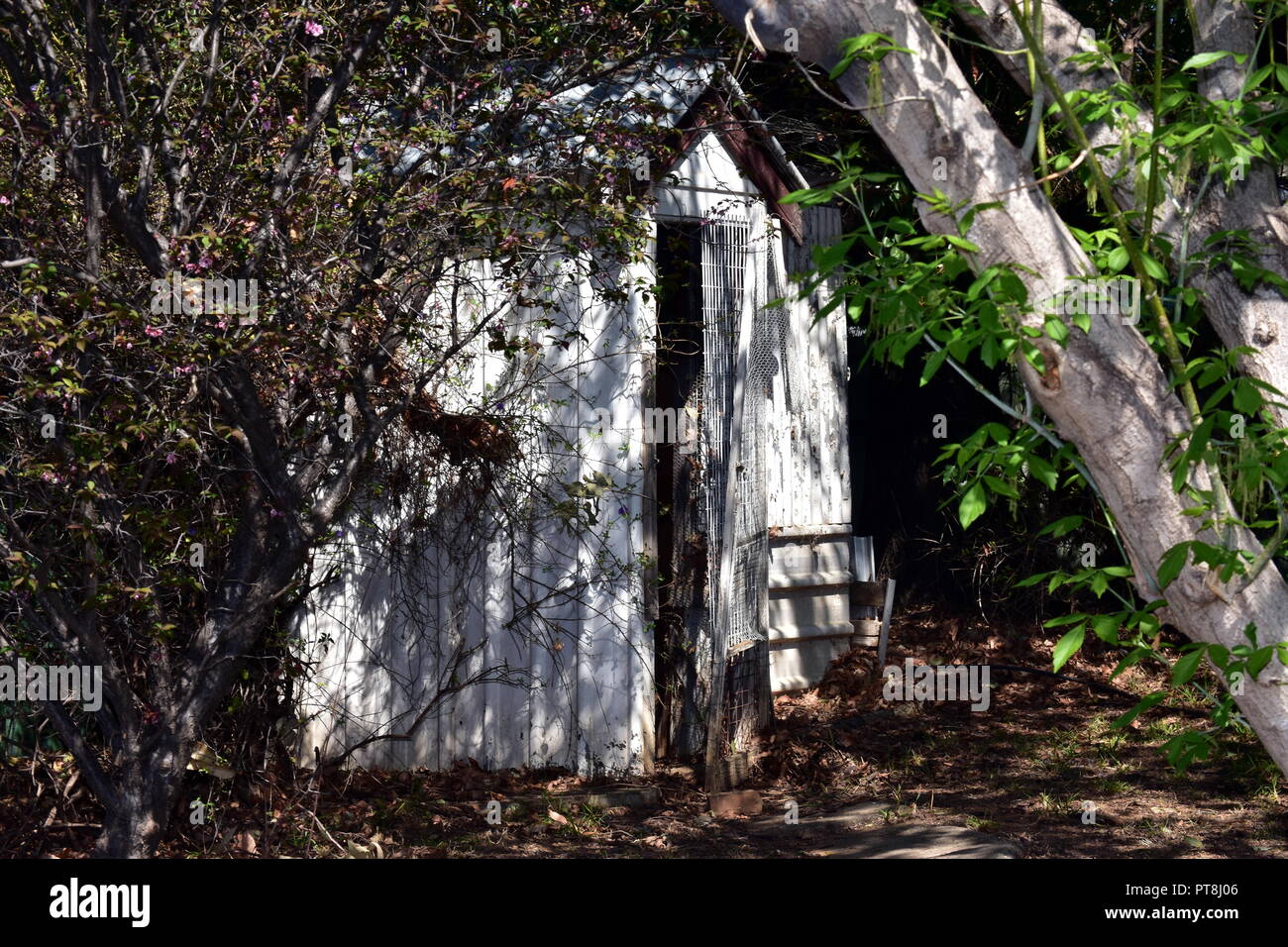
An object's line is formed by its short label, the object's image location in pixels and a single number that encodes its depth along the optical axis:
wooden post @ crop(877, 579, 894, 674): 9.69
